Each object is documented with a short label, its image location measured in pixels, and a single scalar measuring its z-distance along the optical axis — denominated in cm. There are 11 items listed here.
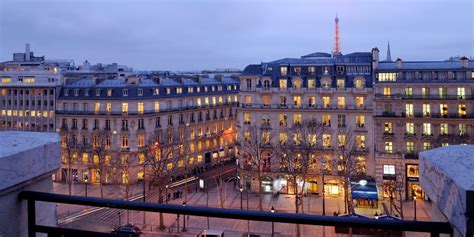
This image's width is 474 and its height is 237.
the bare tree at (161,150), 4862
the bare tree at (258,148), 4688
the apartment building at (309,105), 4541
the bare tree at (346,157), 4144
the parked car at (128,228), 3092
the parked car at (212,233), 3020
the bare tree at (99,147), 4872
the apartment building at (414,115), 4297
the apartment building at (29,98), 5591
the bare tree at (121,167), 4816
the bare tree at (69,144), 5212
